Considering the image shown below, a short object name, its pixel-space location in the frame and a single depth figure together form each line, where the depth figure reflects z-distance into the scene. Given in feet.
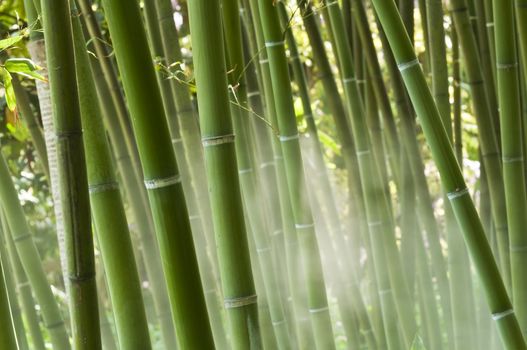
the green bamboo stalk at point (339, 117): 14.77
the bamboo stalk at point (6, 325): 9.69
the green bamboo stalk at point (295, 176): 11.54
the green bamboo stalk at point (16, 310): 13.09
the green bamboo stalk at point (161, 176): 9.27
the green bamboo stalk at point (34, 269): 12.67
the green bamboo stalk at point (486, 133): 13.92
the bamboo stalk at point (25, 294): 15.19
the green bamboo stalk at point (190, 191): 13.71
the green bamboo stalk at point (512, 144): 11.99
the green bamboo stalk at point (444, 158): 10.69
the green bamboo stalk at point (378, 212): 14.49
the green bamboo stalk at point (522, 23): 12.58
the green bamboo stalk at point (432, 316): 15.64
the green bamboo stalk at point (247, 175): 12.21
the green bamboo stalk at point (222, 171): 9.75
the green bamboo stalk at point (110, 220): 9.64
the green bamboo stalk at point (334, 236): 14.66
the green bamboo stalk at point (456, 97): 15.29
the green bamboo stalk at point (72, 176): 9.05
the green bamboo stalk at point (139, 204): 13.91
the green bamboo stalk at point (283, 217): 13.74
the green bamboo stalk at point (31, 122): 14.36
